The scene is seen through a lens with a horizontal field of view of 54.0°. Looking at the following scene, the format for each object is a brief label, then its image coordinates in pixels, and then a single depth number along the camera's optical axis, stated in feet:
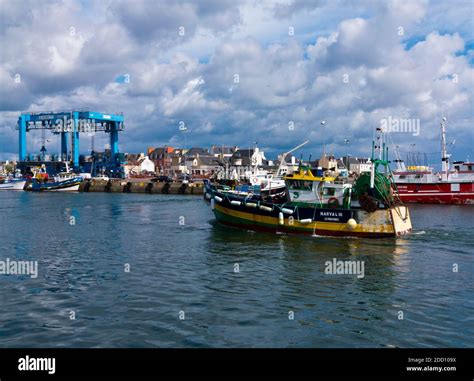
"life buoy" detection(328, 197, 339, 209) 97.66
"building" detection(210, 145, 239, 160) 435.61
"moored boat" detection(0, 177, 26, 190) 342.03
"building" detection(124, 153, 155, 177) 463.42
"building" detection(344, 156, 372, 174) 440.86
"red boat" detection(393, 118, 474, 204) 187.52
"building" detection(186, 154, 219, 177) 429.38
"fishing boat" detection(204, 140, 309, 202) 122.62
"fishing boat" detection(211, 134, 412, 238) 92.43
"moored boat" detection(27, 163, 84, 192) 310.65
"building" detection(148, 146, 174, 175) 471.21
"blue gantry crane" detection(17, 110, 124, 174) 340.39
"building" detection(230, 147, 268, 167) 373.20
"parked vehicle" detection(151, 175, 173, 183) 328.70
